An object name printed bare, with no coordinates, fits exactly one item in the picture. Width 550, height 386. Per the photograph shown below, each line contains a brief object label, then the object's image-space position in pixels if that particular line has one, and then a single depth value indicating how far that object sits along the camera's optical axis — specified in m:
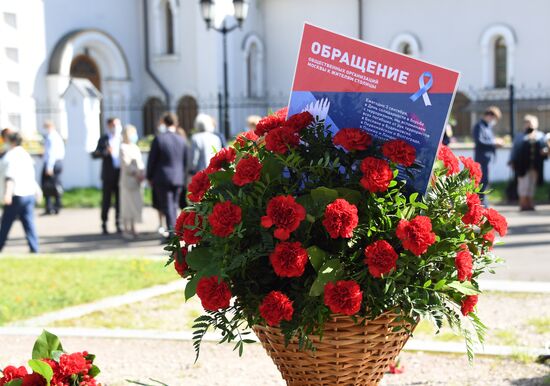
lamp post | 18.86
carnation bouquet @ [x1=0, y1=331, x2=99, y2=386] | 2.75
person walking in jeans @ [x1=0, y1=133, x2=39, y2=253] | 10.52
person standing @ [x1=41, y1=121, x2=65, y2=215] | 16.06
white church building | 26.61
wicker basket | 2.99
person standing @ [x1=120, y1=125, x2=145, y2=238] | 12.21
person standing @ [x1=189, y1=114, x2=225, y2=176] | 11.28
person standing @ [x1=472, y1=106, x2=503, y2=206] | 13.98
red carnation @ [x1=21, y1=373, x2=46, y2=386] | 2.76
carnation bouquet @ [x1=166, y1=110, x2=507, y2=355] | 2.84
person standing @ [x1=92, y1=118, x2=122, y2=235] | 13.05
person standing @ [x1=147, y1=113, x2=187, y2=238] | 11.30
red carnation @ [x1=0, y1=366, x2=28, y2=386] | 2.82
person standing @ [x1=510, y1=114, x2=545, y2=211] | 14.61
